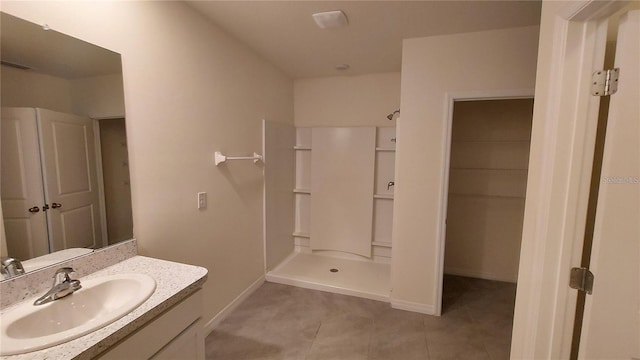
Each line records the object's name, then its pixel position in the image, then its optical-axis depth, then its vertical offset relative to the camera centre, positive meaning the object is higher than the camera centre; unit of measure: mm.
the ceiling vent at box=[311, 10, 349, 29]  1860 +981
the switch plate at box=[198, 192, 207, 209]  2014 -320
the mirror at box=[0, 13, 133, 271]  1070 +38
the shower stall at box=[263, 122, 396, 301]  3174 -579
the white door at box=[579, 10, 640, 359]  828 -201
